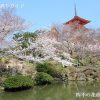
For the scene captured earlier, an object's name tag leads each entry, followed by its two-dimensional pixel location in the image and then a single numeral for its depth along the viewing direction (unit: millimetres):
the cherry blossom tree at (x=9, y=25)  15508
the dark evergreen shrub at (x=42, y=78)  16703
